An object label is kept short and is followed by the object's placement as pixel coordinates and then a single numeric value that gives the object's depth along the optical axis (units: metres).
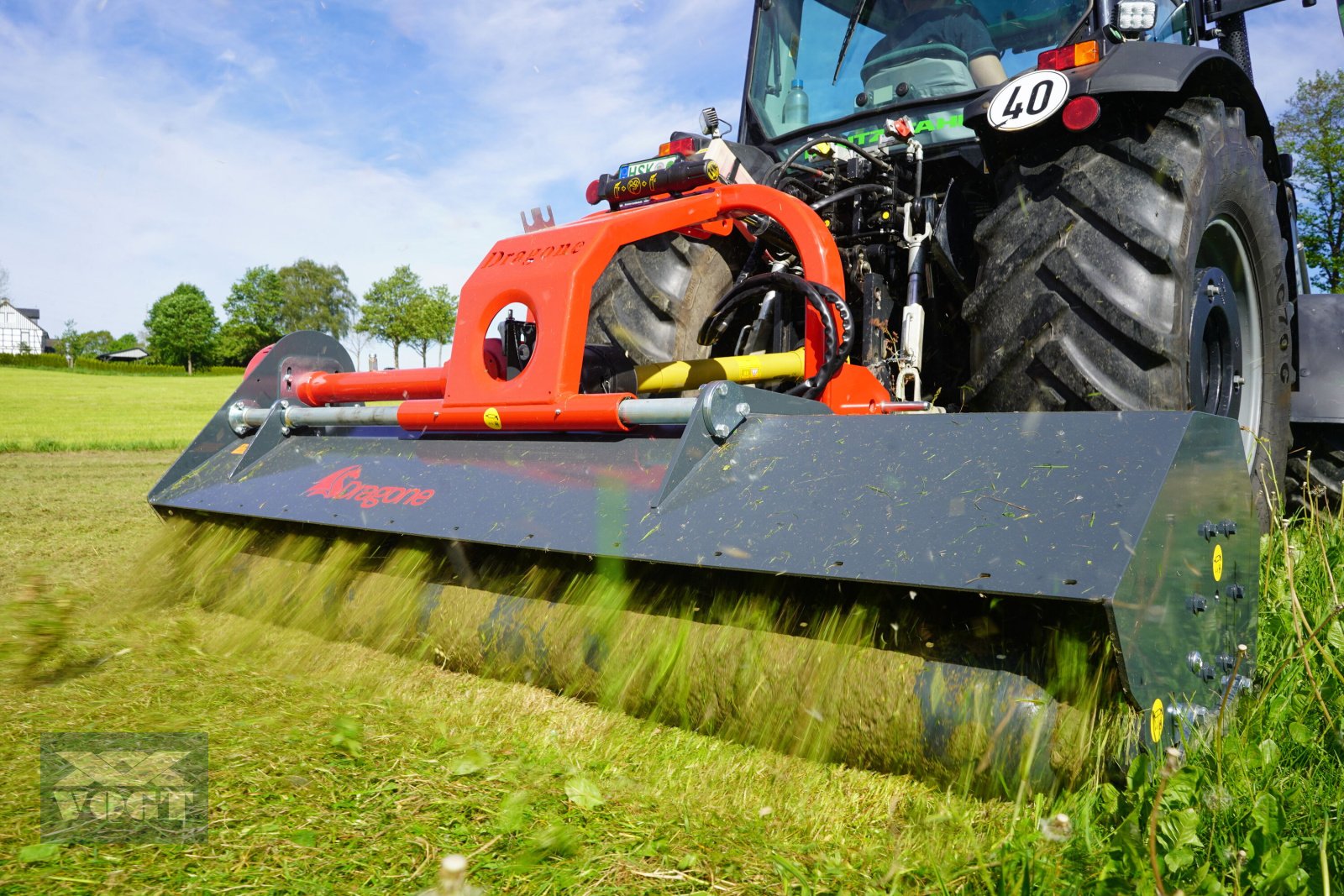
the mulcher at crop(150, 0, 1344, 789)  1.56
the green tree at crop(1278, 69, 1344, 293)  23.52
